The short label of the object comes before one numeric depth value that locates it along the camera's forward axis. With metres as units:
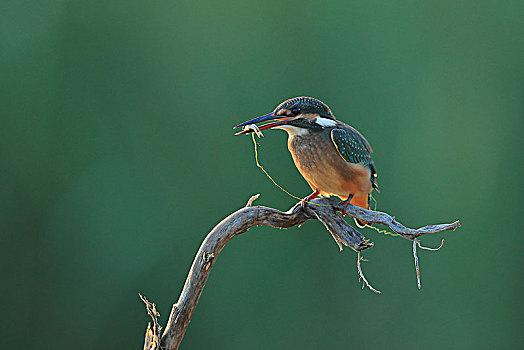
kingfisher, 6.26
